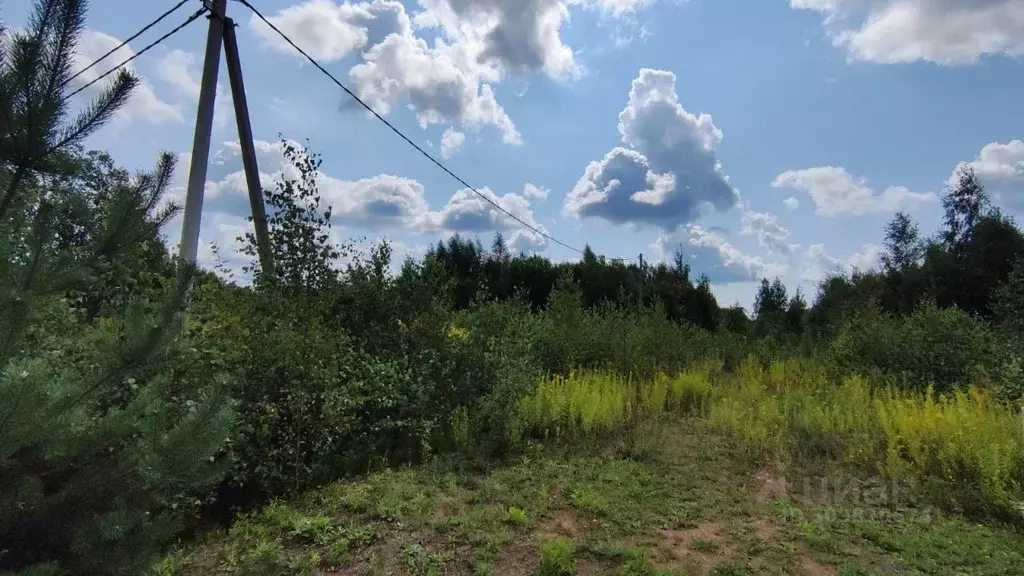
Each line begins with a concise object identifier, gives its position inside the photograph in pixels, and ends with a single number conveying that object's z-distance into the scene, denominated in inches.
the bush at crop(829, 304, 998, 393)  297.6
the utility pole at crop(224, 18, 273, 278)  208.7
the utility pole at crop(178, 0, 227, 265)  185.6
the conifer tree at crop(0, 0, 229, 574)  61.7
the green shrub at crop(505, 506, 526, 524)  147.8
